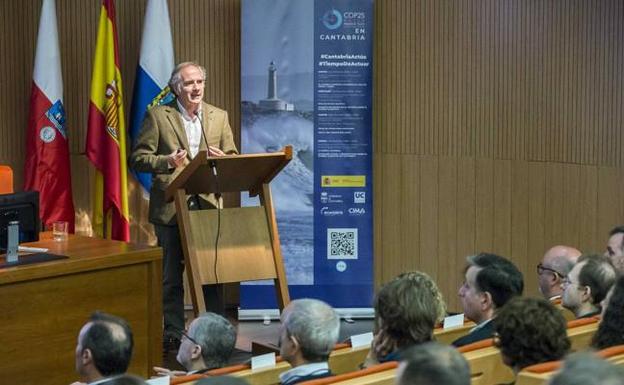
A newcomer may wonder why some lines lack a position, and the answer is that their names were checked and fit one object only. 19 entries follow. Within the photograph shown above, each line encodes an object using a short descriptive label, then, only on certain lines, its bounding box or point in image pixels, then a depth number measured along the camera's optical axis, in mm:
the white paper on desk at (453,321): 6070
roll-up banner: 10384
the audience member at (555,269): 6808
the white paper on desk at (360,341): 5657
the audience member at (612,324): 4858
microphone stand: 7610
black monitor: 7331
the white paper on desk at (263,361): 5171
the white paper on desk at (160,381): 4864
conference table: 6988
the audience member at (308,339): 4794
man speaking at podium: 8576
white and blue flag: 10238
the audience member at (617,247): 7035
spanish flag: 10227
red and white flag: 10221
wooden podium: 7762
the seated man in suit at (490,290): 5695
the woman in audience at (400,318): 4965
